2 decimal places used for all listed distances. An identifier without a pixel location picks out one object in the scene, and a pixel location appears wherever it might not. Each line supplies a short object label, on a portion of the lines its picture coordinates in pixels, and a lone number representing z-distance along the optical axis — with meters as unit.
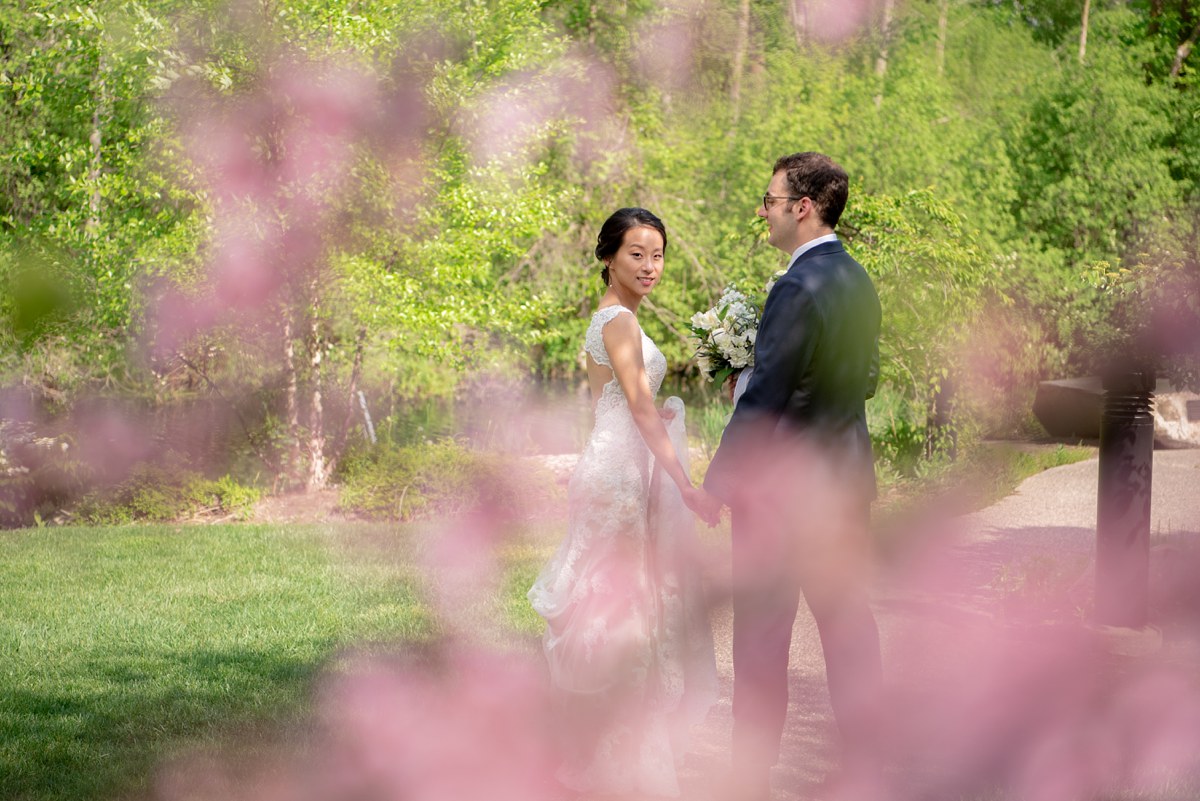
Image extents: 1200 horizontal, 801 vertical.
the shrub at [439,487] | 11.59
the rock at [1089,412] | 15.80
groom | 4.02
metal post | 6.34
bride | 4.52
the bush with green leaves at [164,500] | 11.71
